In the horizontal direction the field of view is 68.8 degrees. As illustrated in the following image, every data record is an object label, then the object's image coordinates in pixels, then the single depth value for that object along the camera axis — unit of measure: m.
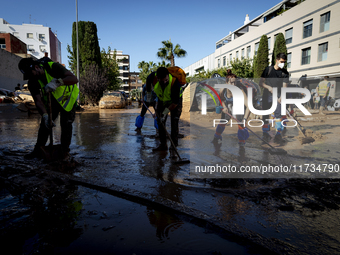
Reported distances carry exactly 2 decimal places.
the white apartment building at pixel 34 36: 60.63
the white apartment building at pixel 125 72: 94.56
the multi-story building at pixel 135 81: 103.47
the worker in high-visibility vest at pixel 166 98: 4.29
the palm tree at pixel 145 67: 54.48
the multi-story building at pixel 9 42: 36.91
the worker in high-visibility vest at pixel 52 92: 3.49
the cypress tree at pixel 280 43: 24.53
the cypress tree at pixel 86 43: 21.44
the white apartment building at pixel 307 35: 20.56
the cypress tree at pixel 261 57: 26.70
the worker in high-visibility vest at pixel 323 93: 12.64
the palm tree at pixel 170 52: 41.66
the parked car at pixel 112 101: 19.09
